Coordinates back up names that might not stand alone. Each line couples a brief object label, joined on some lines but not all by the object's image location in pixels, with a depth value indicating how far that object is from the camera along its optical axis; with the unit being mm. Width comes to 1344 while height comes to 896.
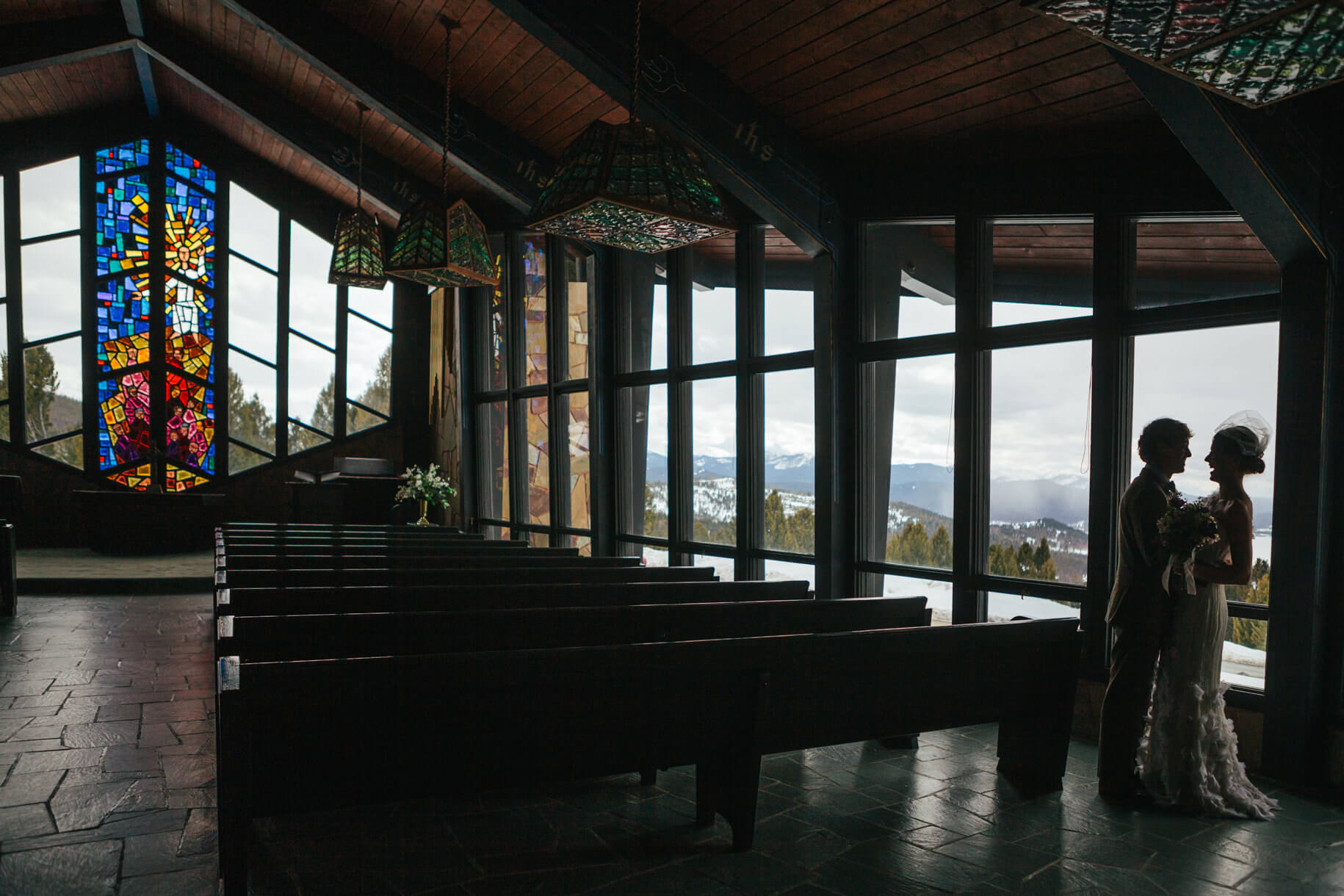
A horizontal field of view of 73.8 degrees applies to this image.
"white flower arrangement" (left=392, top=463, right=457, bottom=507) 9039
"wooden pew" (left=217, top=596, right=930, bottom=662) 2553
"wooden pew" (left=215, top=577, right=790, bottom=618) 2955
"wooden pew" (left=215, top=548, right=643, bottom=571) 3883
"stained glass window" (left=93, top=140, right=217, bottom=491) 10297
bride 3088
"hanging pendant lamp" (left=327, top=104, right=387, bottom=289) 7023
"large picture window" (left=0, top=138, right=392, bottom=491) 10055
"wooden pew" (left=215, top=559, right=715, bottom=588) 3404
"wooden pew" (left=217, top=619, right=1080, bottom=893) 2074
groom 3189
